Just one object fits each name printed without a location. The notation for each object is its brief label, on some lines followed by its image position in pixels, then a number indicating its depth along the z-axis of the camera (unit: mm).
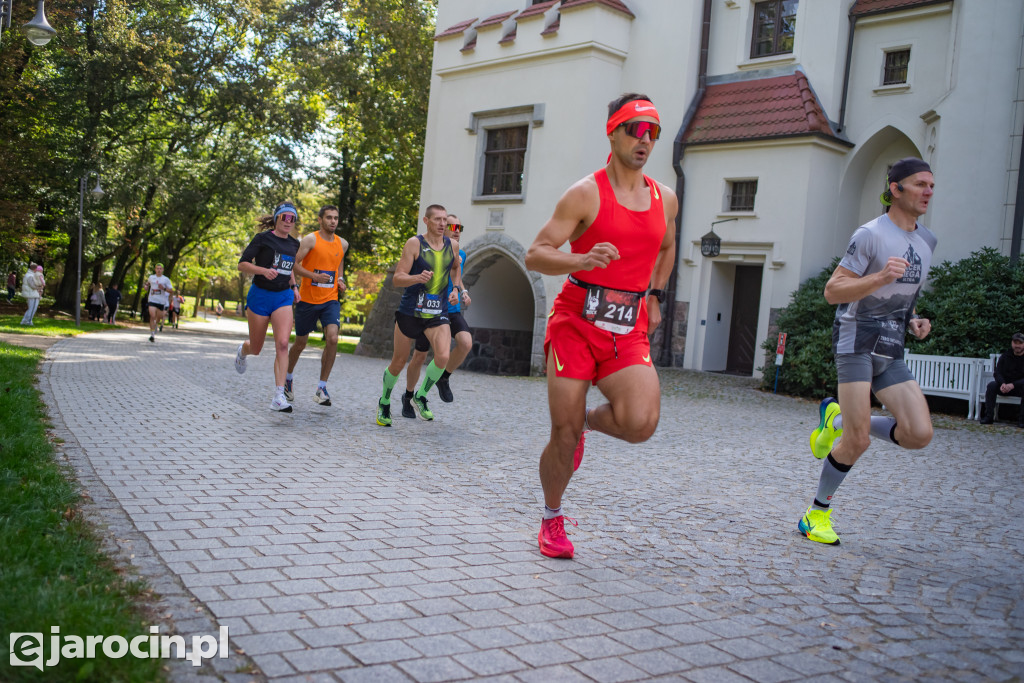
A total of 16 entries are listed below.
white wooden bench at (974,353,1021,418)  14664
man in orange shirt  9938
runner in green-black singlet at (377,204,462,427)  9383
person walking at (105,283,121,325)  37750
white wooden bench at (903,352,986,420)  14797
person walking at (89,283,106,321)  36156
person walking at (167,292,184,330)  39031
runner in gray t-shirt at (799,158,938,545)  5207
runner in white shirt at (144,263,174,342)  25844
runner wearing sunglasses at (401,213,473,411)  9633
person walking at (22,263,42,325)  24359
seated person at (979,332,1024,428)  13813
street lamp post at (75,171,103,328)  26953
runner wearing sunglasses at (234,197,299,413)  9539
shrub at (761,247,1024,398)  15258
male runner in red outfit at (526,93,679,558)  4441
